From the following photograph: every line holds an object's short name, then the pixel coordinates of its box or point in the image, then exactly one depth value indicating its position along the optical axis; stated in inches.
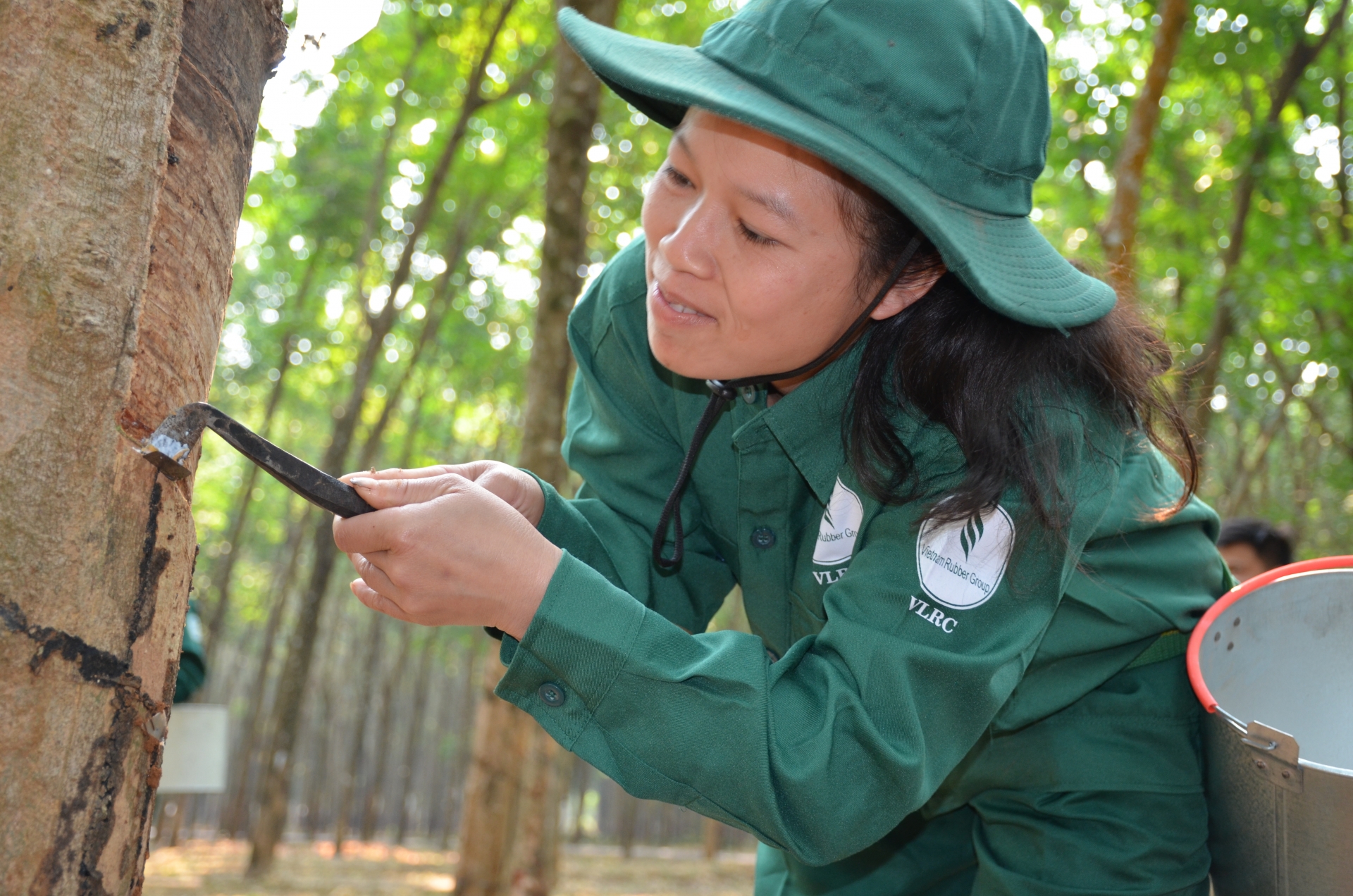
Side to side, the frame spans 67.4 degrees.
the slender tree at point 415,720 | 630.5
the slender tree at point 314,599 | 337.1
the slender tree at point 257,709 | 505.7
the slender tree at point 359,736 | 561.3
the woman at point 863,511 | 42.0
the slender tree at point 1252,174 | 294.5
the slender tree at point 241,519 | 497.0
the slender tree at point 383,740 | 619.2
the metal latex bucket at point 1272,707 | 50.5
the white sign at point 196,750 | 172.7
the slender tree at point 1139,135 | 212.1
